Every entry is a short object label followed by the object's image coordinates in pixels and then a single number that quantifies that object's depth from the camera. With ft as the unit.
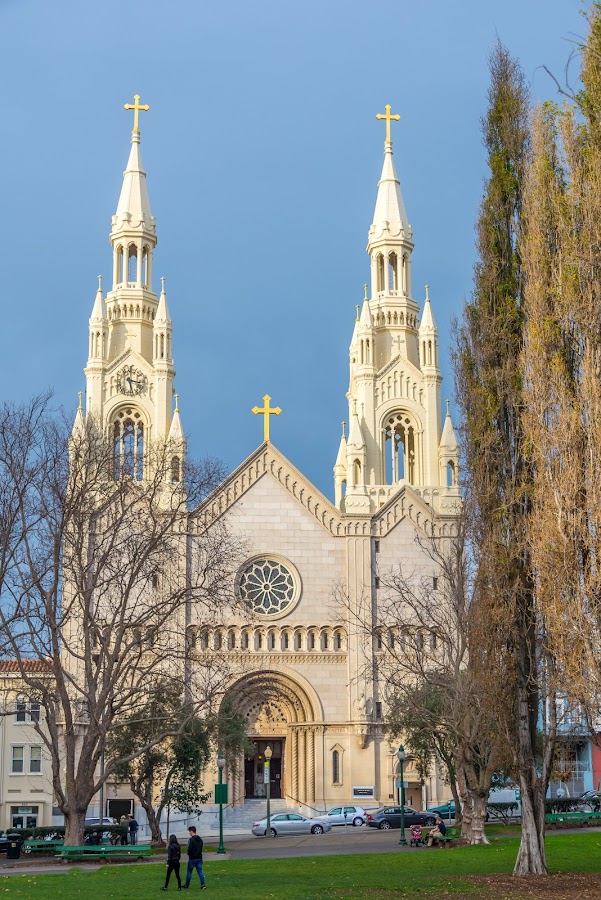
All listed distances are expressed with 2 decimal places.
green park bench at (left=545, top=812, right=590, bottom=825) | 152.35
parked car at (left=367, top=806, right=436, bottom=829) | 169.17
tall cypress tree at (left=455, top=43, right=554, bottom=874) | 85.30
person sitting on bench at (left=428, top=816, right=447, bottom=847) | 124.88
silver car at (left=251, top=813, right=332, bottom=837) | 162.50
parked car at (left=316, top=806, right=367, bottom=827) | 173.47
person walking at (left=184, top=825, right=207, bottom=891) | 82.07
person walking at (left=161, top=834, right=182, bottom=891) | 79.77
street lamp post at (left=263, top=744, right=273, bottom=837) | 156.25
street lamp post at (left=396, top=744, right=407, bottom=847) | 146.57
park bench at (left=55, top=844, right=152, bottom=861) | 111.14
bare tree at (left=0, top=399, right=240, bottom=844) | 109.81
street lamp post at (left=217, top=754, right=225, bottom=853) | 131.34
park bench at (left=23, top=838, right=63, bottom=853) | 122.21
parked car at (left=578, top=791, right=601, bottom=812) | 188.12
